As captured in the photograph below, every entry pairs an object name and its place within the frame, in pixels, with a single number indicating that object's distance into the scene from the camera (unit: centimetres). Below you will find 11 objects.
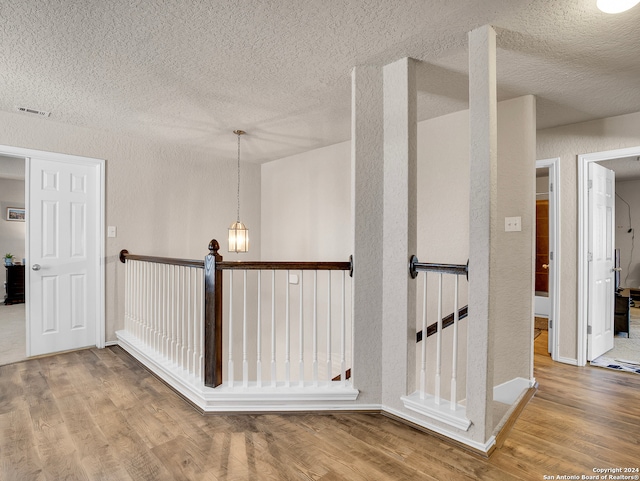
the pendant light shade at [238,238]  367
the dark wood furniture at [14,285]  588
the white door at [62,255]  327
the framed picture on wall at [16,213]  614
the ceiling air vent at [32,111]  299
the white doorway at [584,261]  317
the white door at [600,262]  321
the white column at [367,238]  225
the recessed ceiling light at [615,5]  162
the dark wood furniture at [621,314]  420
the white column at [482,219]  182
